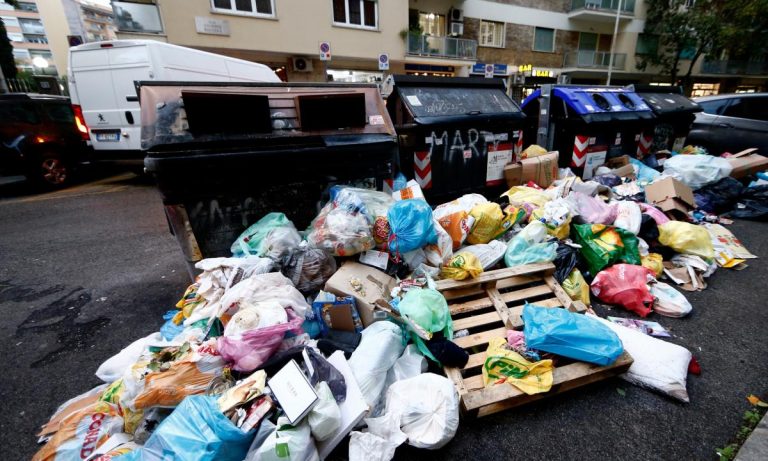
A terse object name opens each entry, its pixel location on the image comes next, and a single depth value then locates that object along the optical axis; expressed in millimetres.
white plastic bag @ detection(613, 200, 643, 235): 3016
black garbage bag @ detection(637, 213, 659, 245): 3148
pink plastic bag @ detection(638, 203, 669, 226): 3308
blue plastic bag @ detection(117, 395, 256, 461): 1176
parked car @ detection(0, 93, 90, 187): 5535
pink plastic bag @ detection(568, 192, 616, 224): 3139
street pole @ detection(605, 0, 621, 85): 17233
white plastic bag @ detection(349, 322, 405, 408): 1601
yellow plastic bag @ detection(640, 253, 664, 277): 2848
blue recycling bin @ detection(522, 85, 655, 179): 4777
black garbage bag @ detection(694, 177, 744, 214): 4422
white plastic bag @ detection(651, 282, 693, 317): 2391
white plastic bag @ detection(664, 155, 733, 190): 4637
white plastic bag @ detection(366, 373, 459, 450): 1444
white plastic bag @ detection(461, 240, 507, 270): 2701
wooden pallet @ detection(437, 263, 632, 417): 1646
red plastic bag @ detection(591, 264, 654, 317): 2439
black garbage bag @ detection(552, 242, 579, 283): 2660
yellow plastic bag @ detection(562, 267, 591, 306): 2525
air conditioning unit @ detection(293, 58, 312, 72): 12258
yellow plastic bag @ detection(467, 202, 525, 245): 2902
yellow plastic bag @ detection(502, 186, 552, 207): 3428
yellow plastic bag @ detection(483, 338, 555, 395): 1662
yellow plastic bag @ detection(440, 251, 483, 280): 2359
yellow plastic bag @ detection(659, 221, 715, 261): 2979
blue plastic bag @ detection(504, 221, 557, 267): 2678
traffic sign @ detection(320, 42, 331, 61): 7825
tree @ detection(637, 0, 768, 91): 16781
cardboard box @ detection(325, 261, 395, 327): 2035
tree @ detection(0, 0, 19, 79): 14125
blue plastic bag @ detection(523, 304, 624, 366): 1755
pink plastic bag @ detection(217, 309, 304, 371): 1548
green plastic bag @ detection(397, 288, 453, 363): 1870
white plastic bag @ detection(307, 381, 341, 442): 1304
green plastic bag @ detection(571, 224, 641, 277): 2762
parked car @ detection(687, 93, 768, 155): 5777
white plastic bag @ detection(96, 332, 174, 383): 1858
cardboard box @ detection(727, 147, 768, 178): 5039
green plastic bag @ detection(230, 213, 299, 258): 2322
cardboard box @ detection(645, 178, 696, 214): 3684
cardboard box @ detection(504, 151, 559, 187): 4172
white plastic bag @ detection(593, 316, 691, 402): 1733
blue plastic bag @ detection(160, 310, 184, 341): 2130
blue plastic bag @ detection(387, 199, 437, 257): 2338
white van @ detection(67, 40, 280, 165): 5113
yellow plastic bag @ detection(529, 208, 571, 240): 2920
